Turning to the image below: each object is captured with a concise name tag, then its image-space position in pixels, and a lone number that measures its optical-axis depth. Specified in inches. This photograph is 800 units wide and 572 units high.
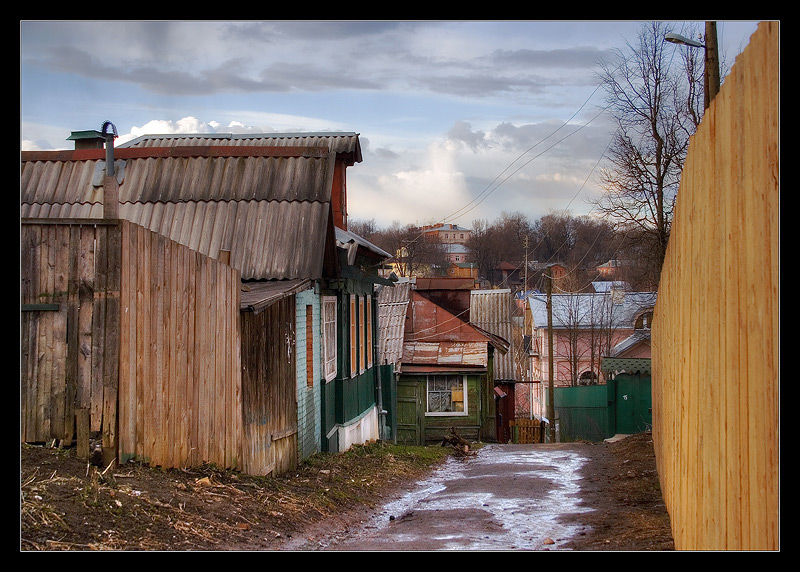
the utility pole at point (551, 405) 1127.0
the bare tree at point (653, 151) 960.9
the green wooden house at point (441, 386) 990.4
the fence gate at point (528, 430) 1099.9
